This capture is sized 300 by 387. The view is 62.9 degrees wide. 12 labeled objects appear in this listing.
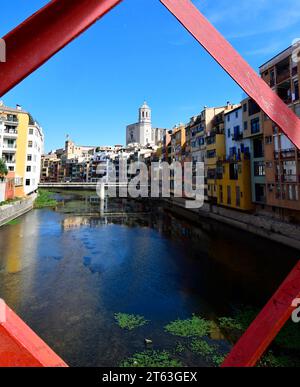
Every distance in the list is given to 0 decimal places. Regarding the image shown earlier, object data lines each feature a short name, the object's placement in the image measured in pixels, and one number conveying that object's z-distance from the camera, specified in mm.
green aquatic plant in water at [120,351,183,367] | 7236
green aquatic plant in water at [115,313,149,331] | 9338
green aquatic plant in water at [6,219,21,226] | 28081
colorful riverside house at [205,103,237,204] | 34031
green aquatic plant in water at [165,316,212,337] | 8875
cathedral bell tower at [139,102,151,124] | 145600
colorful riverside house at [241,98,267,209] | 25134
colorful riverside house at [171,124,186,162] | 46356
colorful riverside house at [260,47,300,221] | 19719
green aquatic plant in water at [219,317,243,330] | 9330
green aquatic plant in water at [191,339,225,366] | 7518
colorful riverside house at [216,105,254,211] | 27469
